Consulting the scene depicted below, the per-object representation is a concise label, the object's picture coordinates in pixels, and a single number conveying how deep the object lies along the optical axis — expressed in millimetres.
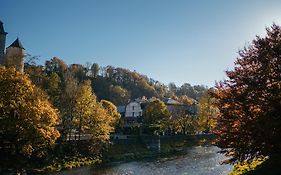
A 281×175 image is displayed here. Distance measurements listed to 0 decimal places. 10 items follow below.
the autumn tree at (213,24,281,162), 17938
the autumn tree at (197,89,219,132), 83438
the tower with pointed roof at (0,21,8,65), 70062
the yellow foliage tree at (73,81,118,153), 55000
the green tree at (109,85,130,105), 140875
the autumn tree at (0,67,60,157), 36750
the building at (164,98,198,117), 102406
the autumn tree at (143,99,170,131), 80388
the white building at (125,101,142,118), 111625
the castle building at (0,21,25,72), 68500
